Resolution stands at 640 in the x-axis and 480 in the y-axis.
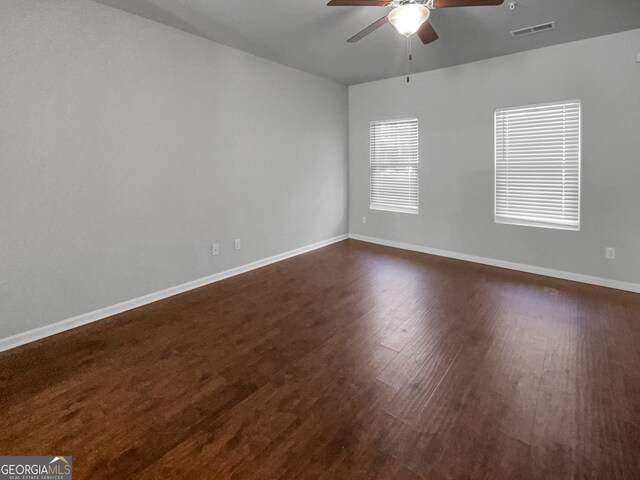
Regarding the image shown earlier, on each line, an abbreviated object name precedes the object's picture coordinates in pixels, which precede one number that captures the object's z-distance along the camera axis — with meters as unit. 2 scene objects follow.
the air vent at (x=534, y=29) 3.22
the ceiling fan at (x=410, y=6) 2.24
